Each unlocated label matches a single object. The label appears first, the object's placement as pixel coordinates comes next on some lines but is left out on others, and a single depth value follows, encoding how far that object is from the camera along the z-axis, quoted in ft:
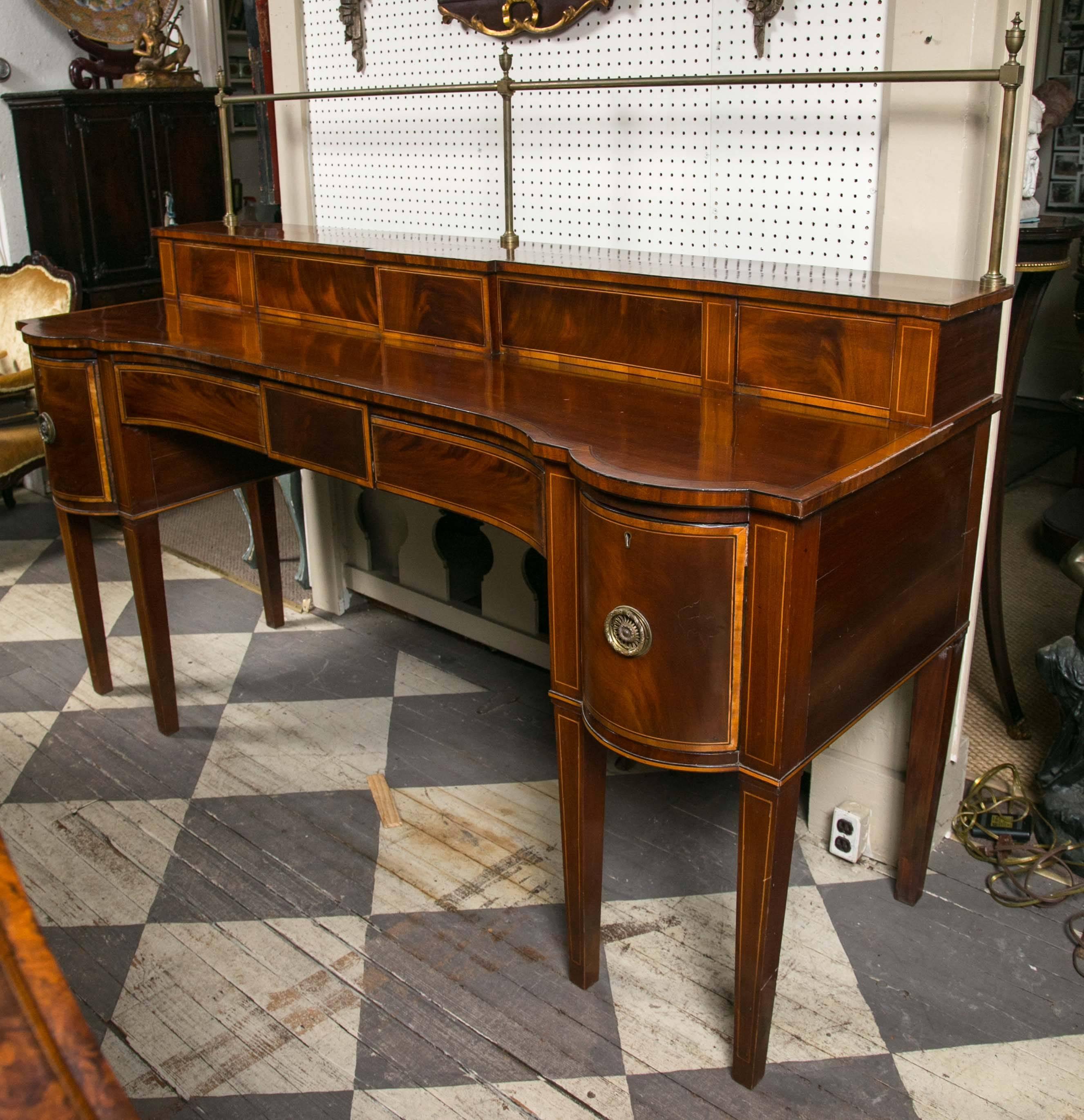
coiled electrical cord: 7.89
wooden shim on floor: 8.93
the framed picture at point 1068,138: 19.49
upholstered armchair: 13.93
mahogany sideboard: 5.52
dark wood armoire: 17.15
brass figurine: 17.52
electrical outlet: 8.25
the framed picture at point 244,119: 23.09
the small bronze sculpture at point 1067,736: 8.41
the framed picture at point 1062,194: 19.67
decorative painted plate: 17.69
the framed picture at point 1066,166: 19.56
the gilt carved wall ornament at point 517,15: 8.48
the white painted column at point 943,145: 6.64
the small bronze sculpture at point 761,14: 7.39
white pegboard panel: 7.43
